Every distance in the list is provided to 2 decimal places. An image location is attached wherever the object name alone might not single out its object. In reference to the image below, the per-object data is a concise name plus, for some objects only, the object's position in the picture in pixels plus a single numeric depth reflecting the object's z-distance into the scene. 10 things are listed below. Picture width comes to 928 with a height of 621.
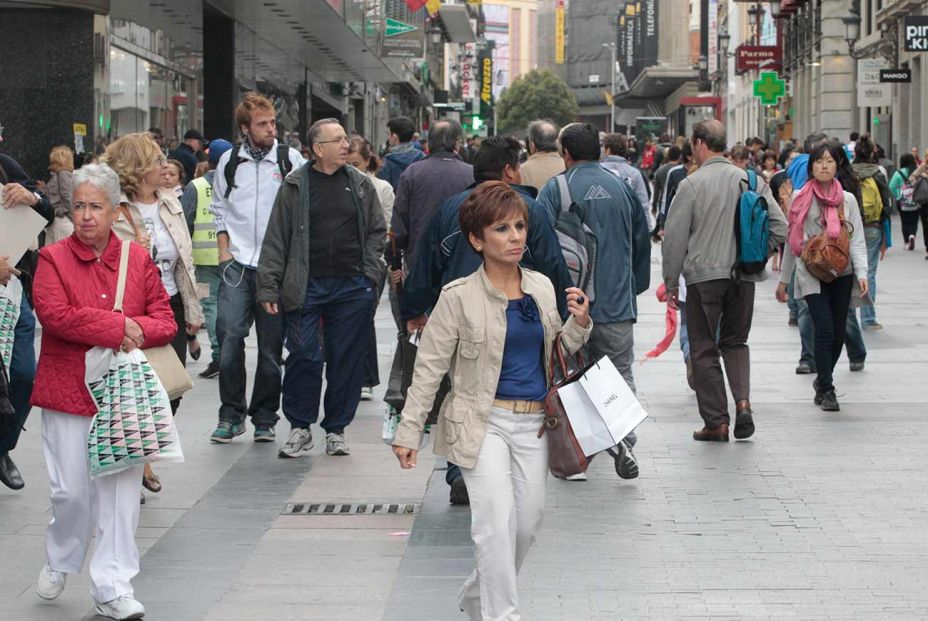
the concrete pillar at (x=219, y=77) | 36.39
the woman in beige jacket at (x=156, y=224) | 10.51
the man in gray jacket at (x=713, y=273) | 12.56
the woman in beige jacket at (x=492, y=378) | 7.10
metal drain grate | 10.40
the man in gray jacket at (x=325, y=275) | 11.92
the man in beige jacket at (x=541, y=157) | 15.42
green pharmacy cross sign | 63.70
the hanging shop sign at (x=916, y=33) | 39.78
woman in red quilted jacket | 7.83
